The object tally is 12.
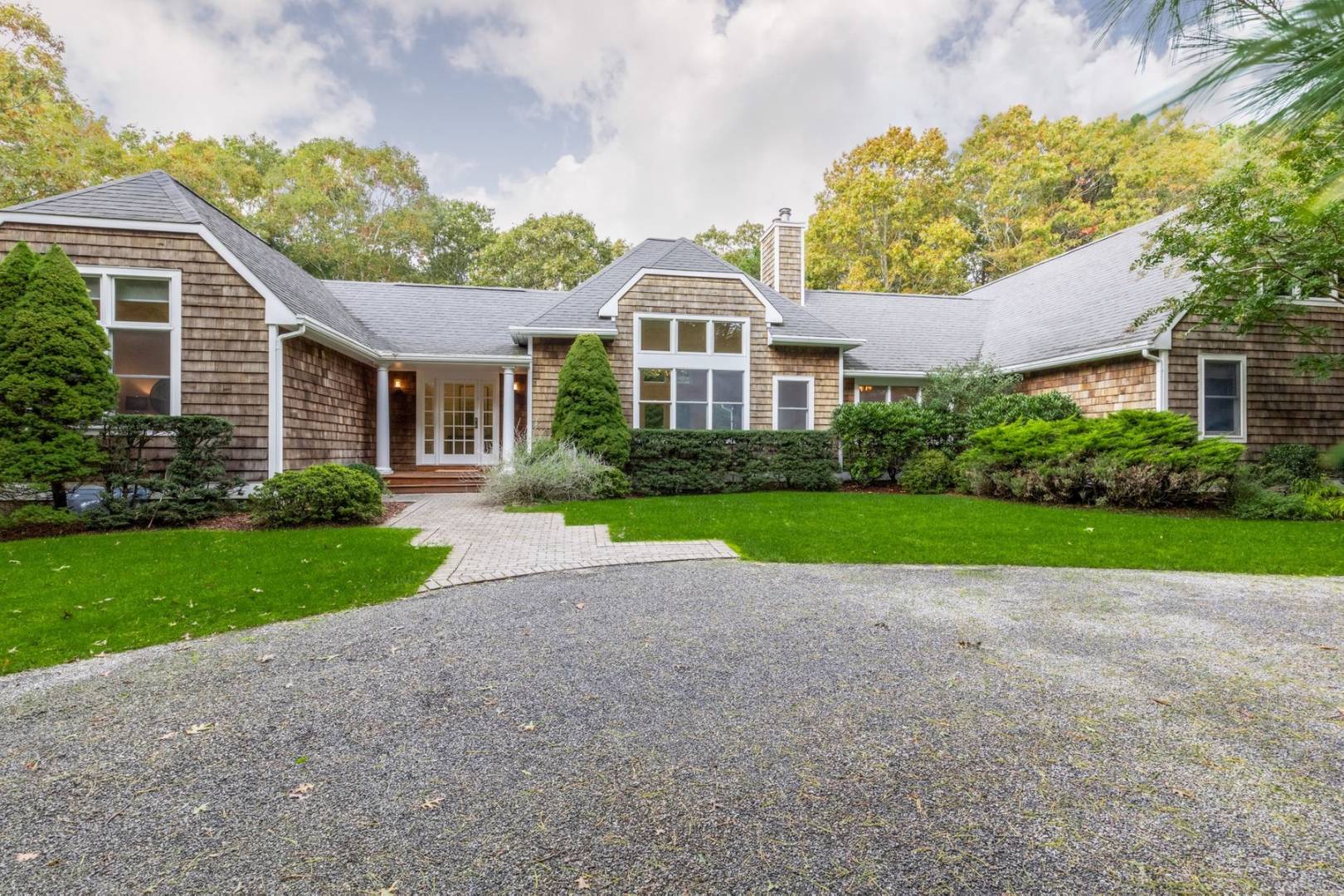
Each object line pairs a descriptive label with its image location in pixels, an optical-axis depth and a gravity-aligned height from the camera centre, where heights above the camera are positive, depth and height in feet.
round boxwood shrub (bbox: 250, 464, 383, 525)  25.91 -2.47
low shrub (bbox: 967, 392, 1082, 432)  39.58 +2.33
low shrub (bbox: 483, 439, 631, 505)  34.63 -2.18
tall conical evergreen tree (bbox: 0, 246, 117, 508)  23.11 +2.28
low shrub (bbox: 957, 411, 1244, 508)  30.17 -0.84
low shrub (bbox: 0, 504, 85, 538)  24.11 -3.38
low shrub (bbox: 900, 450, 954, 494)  38.75 -2.00
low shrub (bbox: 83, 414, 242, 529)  25.81 -1.57
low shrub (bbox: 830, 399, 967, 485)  40.11 +0.67
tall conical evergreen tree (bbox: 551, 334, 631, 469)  37.76 +2.26
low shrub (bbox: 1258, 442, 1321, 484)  36.24 -0.89
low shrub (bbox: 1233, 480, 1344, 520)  28.66 -2.79
